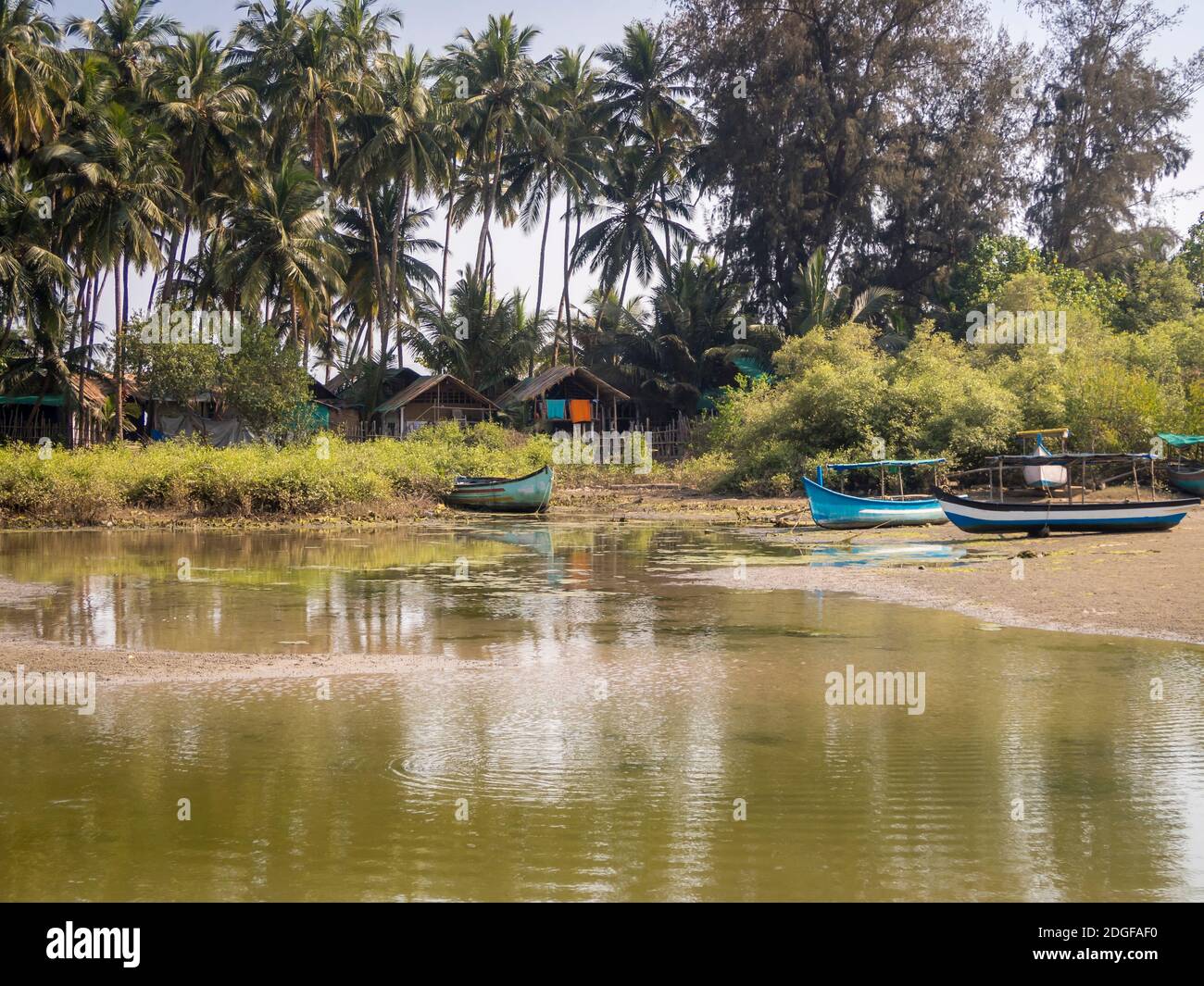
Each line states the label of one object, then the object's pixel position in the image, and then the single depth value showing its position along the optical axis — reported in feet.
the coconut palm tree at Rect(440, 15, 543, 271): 160.66
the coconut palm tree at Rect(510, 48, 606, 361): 167.84
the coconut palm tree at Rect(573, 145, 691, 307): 174.09
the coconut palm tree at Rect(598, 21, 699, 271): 170.09
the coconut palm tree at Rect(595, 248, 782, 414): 153.48
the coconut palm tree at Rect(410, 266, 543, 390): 161.38
